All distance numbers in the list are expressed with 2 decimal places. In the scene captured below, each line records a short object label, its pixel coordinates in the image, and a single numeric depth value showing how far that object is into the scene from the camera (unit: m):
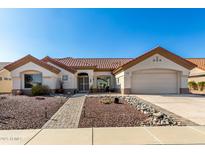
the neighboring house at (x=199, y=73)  18.75
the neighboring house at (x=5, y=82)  18.75
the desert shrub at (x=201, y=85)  17.65
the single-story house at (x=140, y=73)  14.99
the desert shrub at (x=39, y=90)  14.64
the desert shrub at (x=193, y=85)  19.00
